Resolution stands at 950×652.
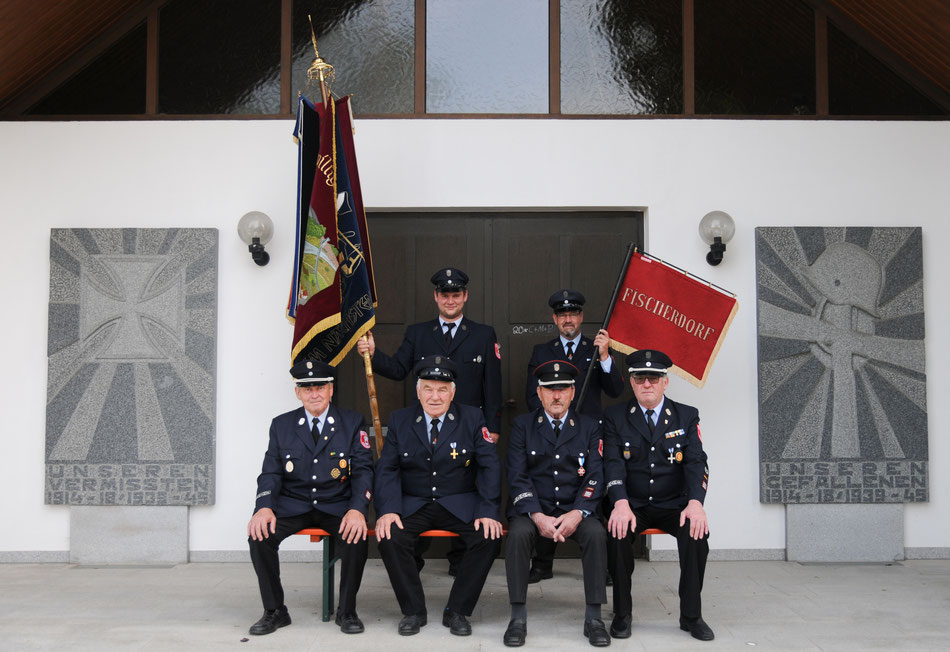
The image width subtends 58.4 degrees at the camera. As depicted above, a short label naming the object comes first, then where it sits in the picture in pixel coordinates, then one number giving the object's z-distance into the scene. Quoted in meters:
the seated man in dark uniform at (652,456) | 3.89
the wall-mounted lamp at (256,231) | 5.02
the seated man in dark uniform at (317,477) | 3.83
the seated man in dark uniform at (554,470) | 3.79
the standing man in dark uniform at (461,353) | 4.71
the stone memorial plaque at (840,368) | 5.09
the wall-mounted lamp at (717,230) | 5.01
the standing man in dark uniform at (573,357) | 4.60
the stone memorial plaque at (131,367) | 5.08
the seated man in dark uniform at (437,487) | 3.82
